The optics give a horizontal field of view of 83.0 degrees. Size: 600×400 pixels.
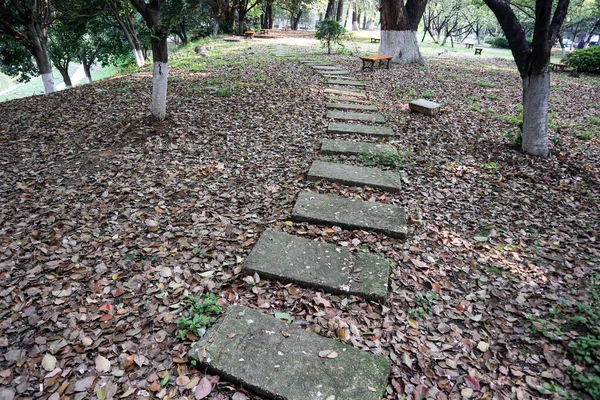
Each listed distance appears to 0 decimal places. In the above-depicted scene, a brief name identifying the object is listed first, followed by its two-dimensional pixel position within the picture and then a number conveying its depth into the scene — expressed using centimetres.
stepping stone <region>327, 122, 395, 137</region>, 546
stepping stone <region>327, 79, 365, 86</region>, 848
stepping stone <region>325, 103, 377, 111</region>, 662
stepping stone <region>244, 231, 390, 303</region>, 265
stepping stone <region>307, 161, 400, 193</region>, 406
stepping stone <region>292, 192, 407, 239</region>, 333
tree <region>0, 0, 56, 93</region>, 962
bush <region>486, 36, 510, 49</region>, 2975
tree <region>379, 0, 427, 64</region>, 1071
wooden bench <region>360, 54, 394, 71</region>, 980
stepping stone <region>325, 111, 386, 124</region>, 604
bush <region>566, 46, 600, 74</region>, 1362
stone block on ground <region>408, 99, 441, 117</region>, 627
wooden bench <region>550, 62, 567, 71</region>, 1394
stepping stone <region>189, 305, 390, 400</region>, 194
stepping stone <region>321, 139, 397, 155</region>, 480
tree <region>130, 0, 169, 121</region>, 482
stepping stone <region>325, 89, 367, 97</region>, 756
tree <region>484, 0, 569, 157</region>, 429
